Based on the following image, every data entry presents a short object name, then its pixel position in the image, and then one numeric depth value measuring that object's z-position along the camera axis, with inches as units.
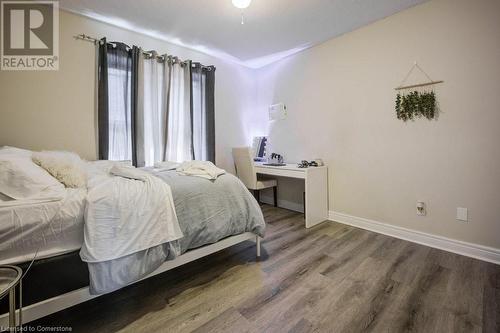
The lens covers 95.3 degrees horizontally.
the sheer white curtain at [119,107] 103.4
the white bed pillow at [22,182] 46.3
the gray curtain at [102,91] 99.3
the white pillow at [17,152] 61.1
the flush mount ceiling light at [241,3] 80.2
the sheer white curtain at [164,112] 111.6
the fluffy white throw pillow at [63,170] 56.1
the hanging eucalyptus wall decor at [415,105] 87.8
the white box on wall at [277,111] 145.4
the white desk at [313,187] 111.5
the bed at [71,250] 43.4
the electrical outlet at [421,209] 92.0
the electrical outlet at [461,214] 82.6
